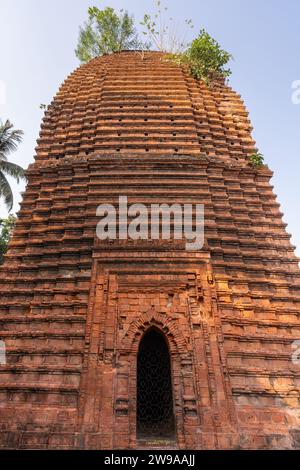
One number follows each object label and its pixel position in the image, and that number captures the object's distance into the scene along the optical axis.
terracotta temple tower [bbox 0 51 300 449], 6.42
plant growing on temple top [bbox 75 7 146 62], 16.55
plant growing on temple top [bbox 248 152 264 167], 10.38
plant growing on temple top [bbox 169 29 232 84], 13.37
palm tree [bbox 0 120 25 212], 21.39
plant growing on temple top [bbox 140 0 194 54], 14.66
